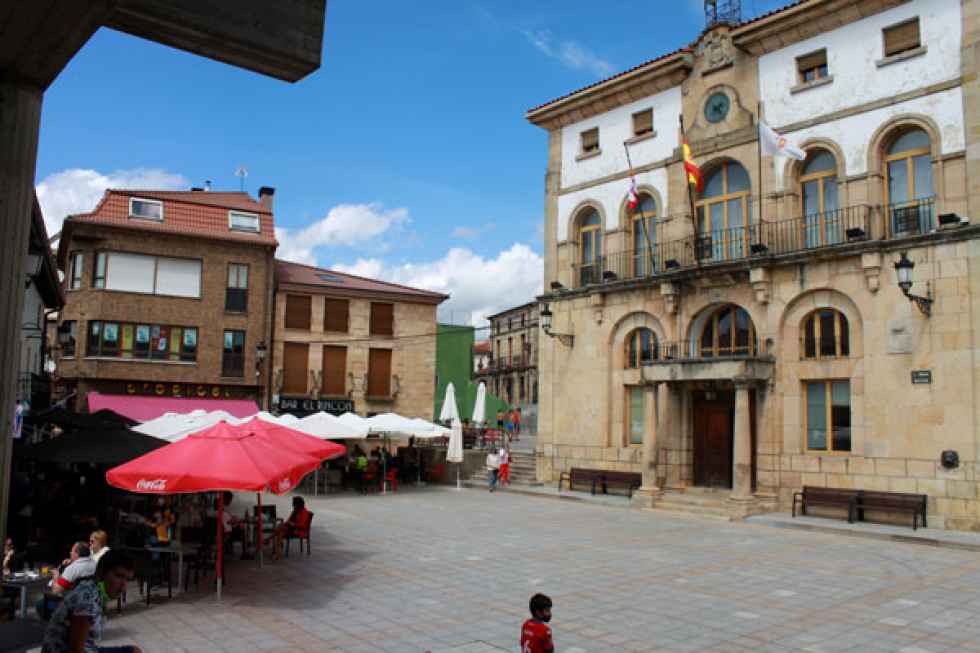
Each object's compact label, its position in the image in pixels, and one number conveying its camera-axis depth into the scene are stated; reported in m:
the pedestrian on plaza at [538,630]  5.91
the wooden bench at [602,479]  22.19
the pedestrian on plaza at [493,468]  24.89
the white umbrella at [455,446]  25.33
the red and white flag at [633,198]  21.99
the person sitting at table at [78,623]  5.12
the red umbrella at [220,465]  9.53
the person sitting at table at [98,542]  9.30
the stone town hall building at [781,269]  17.02
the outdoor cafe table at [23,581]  8.71
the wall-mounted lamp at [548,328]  24.89
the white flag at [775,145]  18.84
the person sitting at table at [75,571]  8.30
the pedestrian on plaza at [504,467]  25.47
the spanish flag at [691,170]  20.53
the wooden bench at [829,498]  17.17
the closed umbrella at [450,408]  27.12
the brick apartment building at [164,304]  30.44
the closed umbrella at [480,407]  28.73
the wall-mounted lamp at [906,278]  16.23
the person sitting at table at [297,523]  12.96
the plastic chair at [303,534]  13.17
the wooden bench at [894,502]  16.39
